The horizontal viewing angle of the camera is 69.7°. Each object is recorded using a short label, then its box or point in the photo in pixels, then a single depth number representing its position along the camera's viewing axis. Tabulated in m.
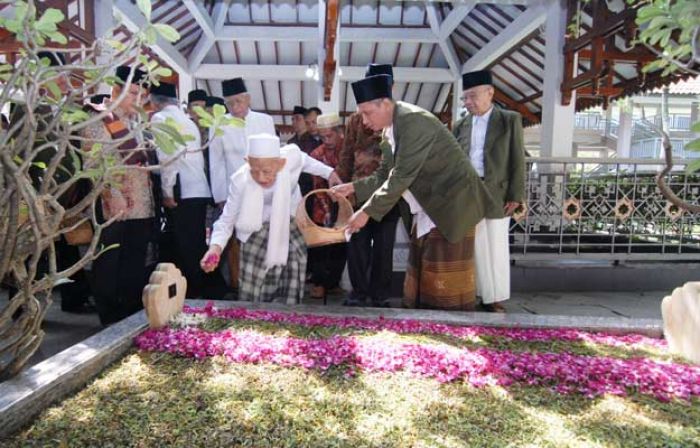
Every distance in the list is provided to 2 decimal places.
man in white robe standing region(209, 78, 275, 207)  3.84
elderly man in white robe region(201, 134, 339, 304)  2.96
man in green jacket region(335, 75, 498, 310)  2.94
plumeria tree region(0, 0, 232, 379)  1.46
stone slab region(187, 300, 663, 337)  2.75
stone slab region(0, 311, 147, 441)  1.59
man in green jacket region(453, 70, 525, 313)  3.47
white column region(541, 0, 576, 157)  7.33
